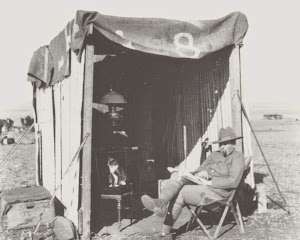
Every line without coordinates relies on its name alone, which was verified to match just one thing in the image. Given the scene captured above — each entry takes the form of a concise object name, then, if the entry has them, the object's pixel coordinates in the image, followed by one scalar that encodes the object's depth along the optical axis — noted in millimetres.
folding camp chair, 5723
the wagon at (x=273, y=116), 52112
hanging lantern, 7516
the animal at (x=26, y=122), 34553
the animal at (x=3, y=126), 32287
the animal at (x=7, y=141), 24734
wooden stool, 6445
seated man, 5605
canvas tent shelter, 5887
